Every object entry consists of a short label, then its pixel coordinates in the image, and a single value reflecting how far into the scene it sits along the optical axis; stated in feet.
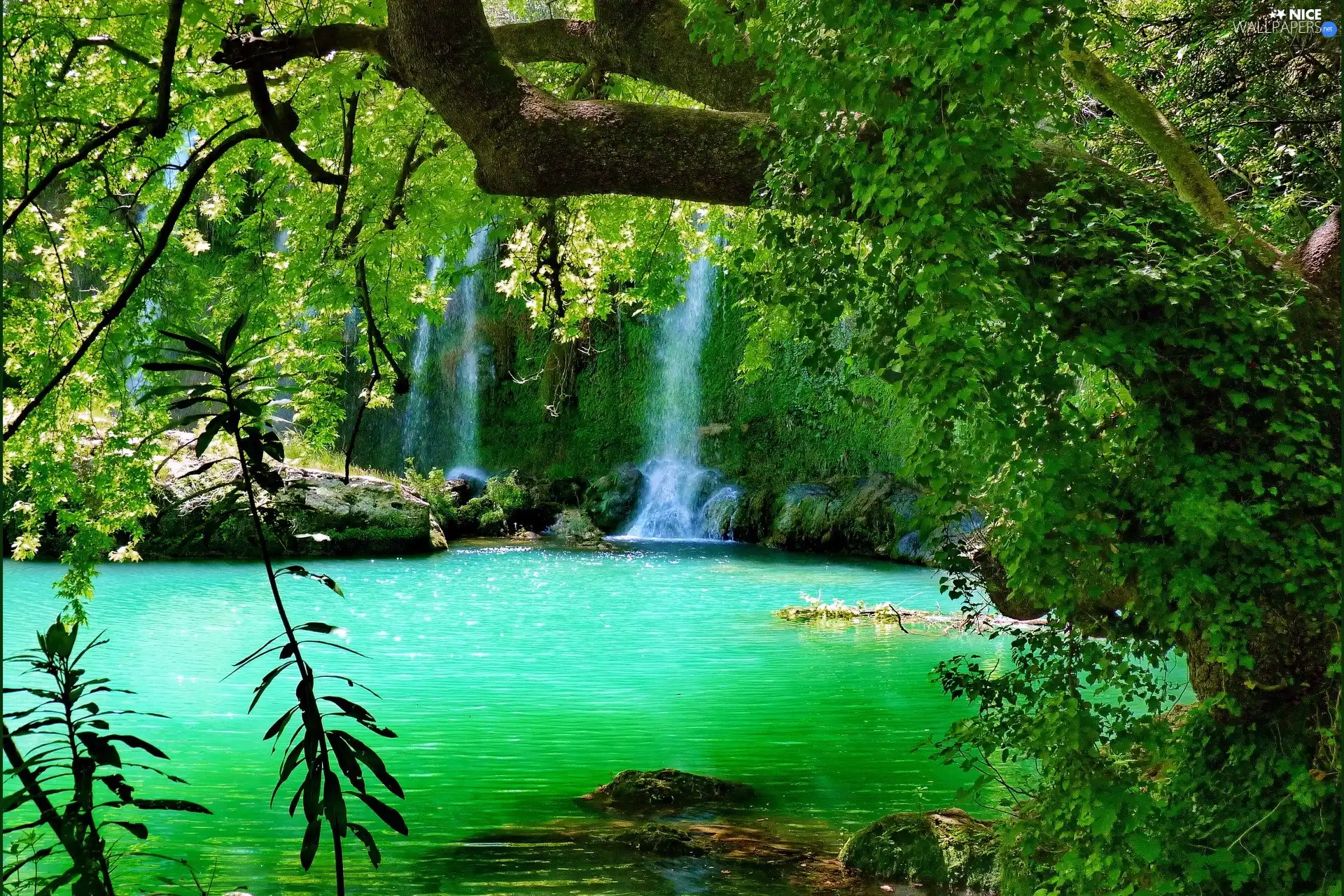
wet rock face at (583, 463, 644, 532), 74.69
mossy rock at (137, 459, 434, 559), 57.67
